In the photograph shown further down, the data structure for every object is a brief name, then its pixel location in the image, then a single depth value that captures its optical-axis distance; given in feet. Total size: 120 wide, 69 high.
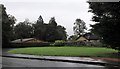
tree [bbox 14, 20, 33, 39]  364.52
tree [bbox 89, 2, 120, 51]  79.77
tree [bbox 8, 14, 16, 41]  222.99
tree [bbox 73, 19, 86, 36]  494.59
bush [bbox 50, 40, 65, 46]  225.19
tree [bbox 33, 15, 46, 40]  374.71
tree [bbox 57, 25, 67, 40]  381.87
